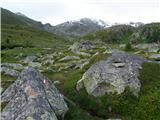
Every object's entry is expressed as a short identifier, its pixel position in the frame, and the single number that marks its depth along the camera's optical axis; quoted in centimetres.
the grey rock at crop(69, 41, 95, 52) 4552
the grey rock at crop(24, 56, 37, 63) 2978
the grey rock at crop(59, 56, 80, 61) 2573
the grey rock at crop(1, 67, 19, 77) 1413
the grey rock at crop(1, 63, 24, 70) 1849
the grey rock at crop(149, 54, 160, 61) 2012
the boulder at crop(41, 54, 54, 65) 2520
